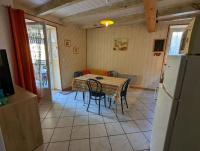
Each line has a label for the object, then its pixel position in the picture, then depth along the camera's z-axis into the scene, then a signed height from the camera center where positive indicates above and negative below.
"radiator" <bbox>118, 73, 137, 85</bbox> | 4.87 -0.95
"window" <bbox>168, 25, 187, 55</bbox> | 4.08 +0.56
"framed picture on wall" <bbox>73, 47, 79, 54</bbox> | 4.75 +0.06
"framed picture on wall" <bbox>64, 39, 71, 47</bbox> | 4.28 +0.32
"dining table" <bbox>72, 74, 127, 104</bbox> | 2.66 -0.75
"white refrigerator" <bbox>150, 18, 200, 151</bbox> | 0.94 -0.40
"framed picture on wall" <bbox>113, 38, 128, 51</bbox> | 4.74 +0.33
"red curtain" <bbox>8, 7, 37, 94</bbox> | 2.54 -0.03
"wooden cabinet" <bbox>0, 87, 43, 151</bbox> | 1.17 -0.75
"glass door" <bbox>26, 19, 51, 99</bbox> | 3.12 -0.11
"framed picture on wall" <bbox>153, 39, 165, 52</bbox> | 4.23 +0.29
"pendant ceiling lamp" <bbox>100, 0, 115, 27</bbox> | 2.79 +0.70
